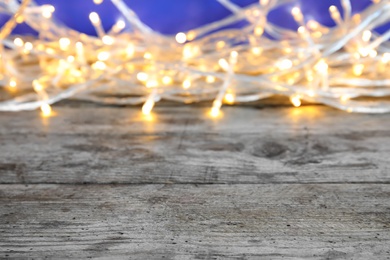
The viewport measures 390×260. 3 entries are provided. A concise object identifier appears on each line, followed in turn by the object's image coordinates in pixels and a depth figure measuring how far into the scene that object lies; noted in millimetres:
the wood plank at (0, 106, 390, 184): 671
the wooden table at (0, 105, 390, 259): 521
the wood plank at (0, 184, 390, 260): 511
